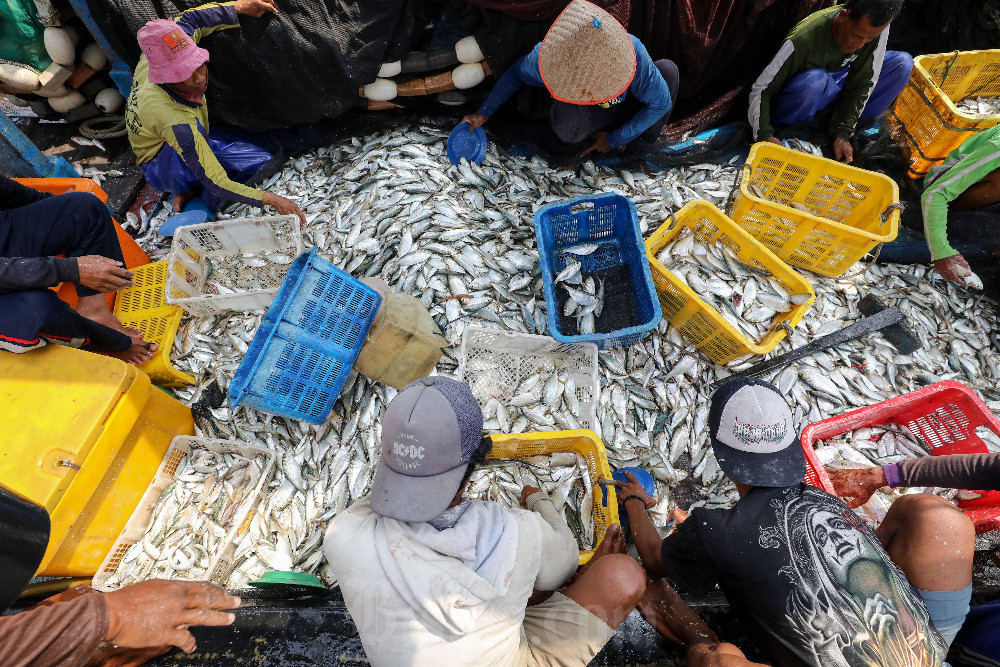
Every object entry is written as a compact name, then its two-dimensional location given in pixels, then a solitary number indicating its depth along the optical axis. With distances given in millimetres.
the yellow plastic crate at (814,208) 3070
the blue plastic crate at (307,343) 2459
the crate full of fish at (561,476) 2641
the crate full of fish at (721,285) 2951
